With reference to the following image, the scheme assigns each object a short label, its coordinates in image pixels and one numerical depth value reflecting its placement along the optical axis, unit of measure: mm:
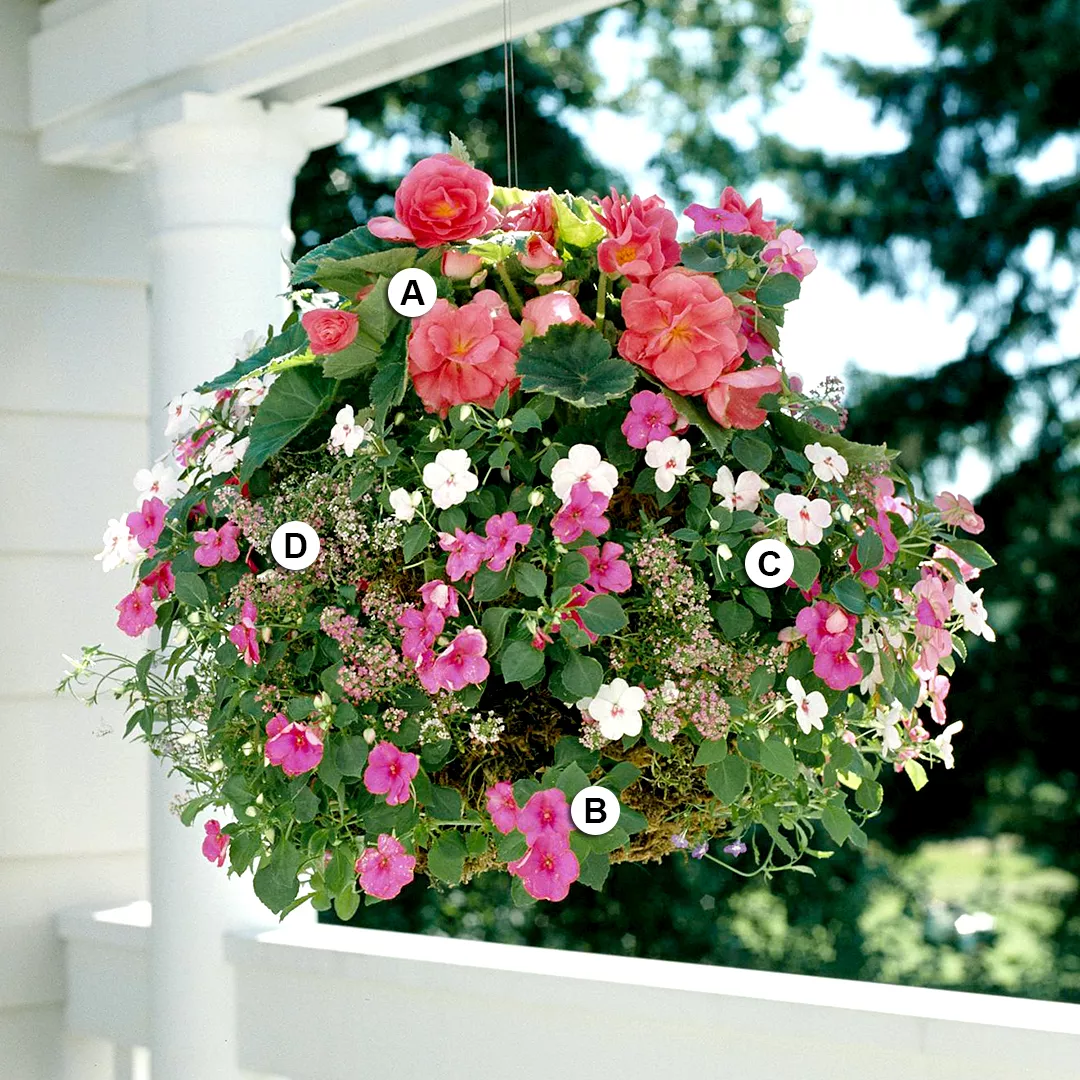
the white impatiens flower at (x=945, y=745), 1015
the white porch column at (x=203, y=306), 2166
